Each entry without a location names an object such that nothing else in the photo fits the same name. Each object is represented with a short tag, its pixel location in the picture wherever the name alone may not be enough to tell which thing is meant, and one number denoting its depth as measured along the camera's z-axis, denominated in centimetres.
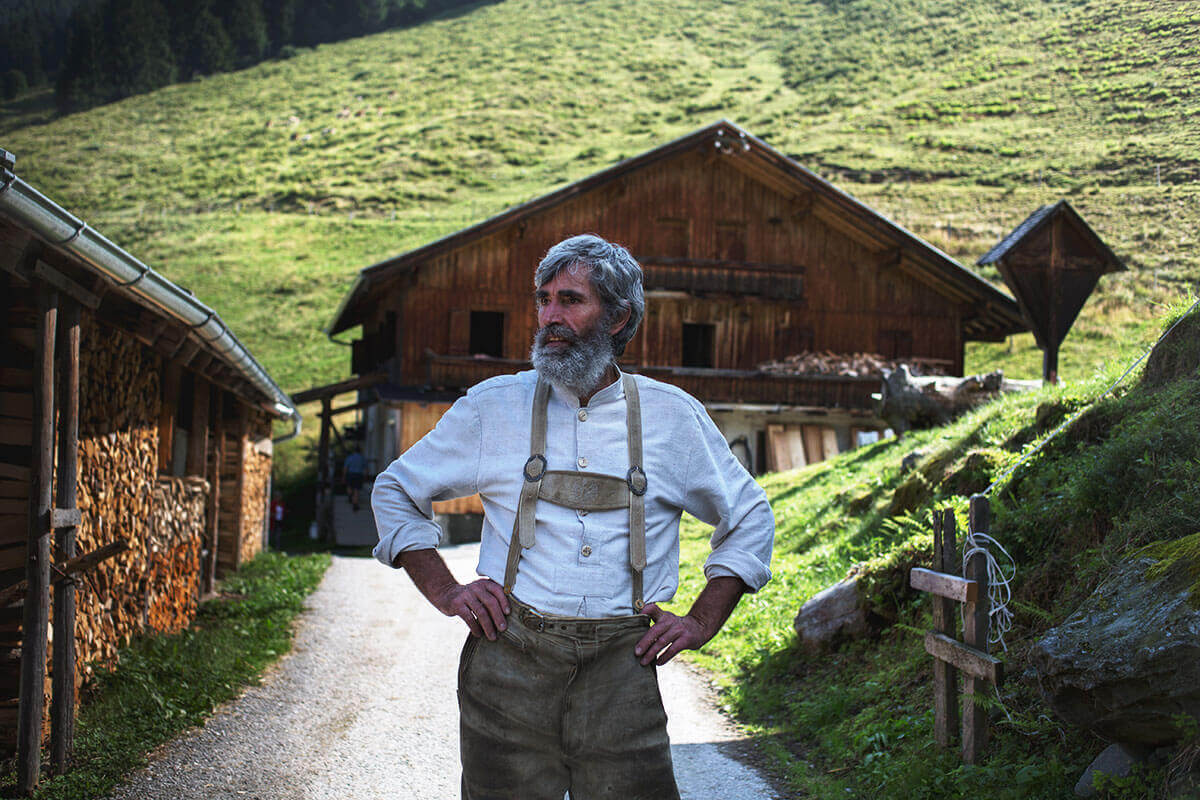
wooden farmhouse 2652
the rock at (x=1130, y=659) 356
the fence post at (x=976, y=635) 487
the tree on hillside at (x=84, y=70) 4844
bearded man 297
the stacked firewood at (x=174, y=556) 985
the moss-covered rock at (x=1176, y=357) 618
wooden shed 601
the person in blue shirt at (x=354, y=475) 2875
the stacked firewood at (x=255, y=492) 1664
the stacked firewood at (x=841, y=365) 2738
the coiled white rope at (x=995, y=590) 506
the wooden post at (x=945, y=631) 523
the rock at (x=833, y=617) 759
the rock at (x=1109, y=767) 391
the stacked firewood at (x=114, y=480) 779
